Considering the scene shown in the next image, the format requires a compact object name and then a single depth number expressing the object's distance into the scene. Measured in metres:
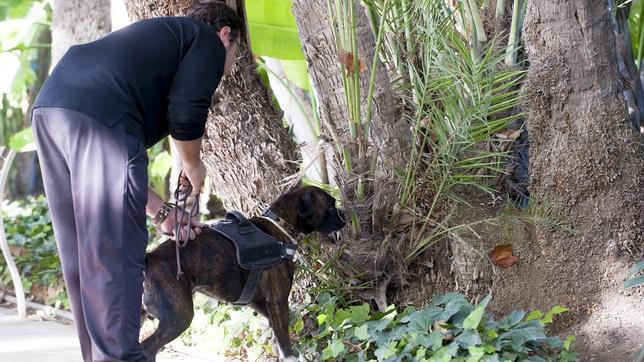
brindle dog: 4.43
